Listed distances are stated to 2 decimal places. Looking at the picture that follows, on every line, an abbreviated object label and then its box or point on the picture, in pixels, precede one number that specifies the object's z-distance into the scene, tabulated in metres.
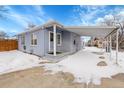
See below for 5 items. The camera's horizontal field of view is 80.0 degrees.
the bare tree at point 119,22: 16.47
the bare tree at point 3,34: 16.42
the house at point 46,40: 6.41
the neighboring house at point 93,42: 26.09
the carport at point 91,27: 5.06
